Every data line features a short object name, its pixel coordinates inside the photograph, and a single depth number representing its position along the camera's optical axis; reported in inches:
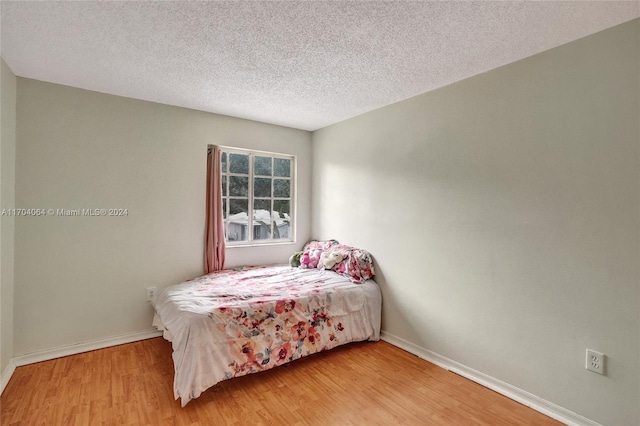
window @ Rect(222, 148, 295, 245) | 150.2
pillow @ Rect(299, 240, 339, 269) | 147.2
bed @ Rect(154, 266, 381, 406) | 86.4
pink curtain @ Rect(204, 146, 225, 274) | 137.5
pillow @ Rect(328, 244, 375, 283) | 129.1
